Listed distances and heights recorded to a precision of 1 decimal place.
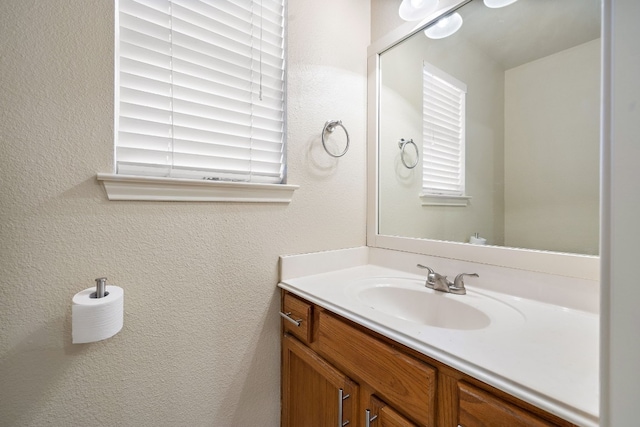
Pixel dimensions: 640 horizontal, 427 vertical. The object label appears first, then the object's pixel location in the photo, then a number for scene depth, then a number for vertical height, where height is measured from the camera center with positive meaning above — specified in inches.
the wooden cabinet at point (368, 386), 20.8 -17.1
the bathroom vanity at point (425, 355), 19.5 -13.0
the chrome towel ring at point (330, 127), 49.8 +16.4
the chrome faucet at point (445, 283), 39.2 -10.3
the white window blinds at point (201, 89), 34.4 +17.9
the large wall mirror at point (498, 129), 33.9 +13.8
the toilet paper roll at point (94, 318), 26.3 -10.6
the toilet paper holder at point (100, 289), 28.6 -8.3
